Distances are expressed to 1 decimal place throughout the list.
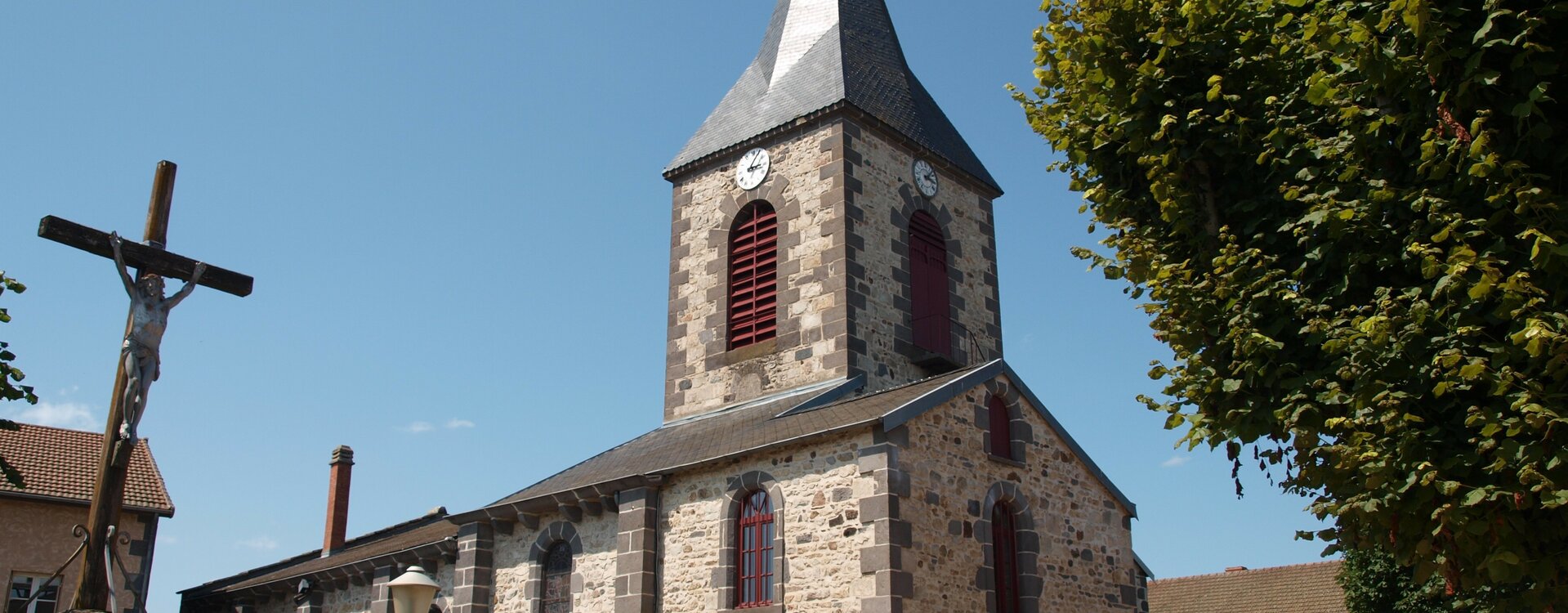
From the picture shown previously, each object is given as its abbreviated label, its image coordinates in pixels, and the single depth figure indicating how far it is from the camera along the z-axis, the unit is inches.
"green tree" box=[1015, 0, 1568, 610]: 256.4
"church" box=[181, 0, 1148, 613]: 504.1
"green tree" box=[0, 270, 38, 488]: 371.9
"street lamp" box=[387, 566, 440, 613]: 342.3
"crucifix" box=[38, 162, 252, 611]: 301.4
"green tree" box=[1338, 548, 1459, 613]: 806.5
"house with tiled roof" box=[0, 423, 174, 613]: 831.7
